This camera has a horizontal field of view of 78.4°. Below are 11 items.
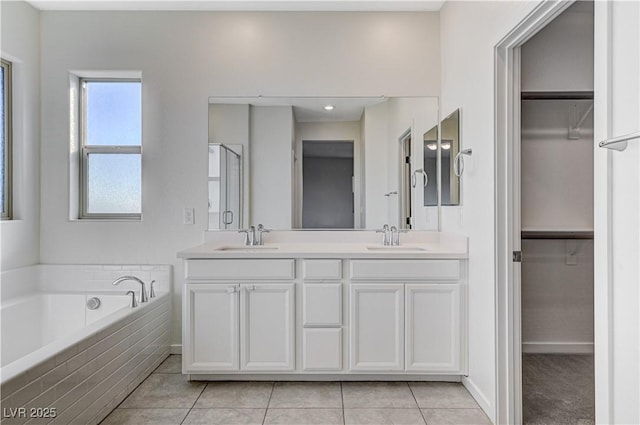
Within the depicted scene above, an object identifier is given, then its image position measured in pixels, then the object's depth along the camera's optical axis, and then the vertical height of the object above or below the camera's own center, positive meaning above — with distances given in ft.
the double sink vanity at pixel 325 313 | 7.68 -1.96
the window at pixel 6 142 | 9.00 +1.64
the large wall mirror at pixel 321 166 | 9.55 +1.15
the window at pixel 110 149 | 9.87 +1.62
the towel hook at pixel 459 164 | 7.69 +0.98
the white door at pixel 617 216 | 3.67 -0.03
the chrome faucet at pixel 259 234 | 9.46 -0.51
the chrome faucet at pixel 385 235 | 9.46 -0.53
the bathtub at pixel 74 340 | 5.05 -2.25
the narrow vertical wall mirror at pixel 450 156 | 8.21 +1.27
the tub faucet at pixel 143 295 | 8.38 -1.78
